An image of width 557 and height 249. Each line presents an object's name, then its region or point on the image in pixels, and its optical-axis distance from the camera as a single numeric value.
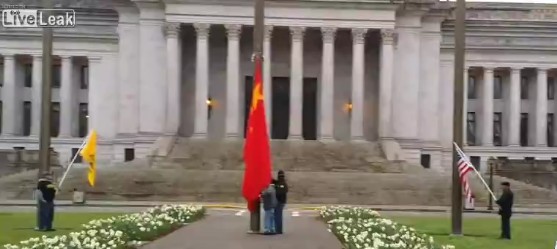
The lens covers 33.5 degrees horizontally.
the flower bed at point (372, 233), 21.50
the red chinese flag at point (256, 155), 26.53
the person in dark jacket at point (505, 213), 29.20
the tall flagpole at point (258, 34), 26.92
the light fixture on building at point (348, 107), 73.75
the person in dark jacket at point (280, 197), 28.70
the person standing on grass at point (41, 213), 29.38
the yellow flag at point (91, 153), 31.90
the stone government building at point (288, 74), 71.06
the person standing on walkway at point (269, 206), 27.36
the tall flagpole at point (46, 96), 28.98
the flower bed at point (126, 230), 20.00
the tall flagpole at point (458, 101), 28.27
